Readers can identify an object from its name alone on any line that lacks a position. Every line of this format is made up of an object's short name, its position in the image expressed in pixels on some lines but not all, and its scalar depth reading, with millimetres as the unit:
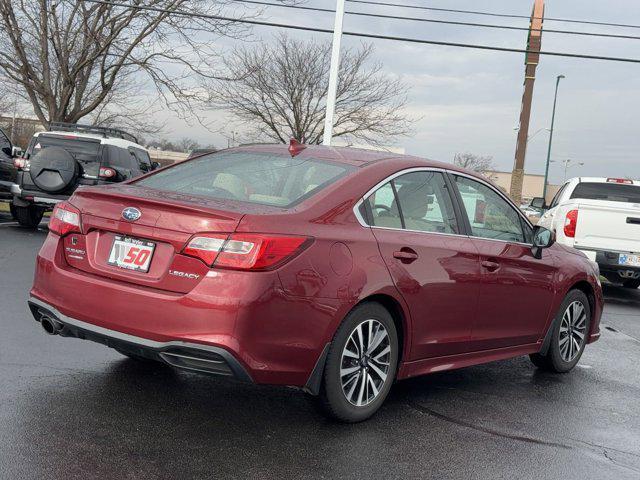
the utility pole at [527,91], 21469
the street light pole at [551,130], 40356
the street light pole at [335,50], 17984
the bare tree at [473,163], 74212
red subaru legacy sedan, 3580
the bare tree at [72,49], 21625
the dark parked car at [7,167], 14858
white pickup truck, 10766
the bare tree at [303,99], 30688
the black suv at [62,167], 12648
